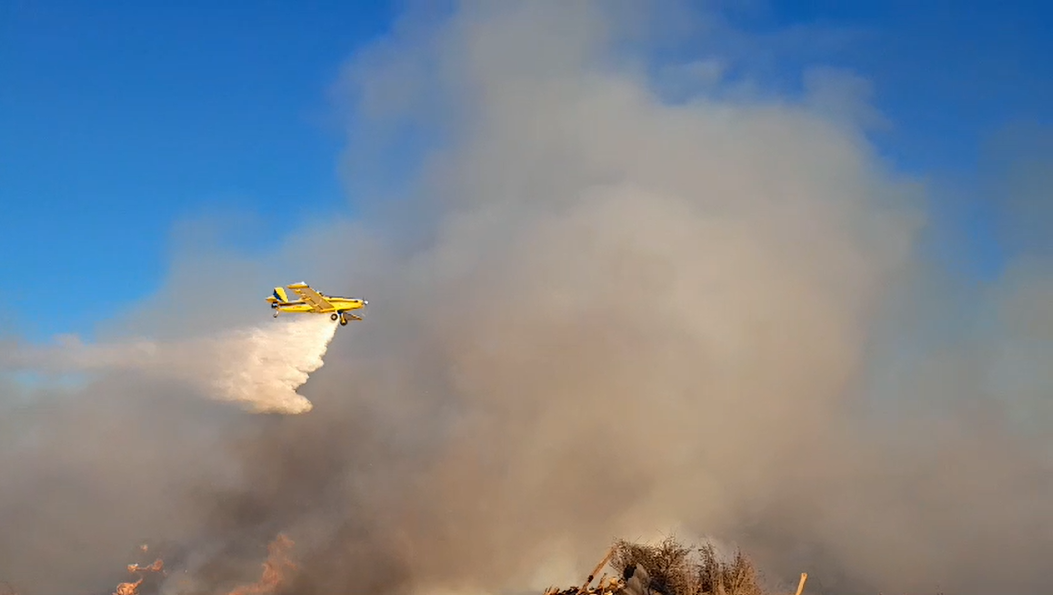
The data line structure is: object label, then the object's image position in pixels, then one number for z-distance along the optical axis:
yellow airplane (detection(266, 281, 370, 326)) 101.56
